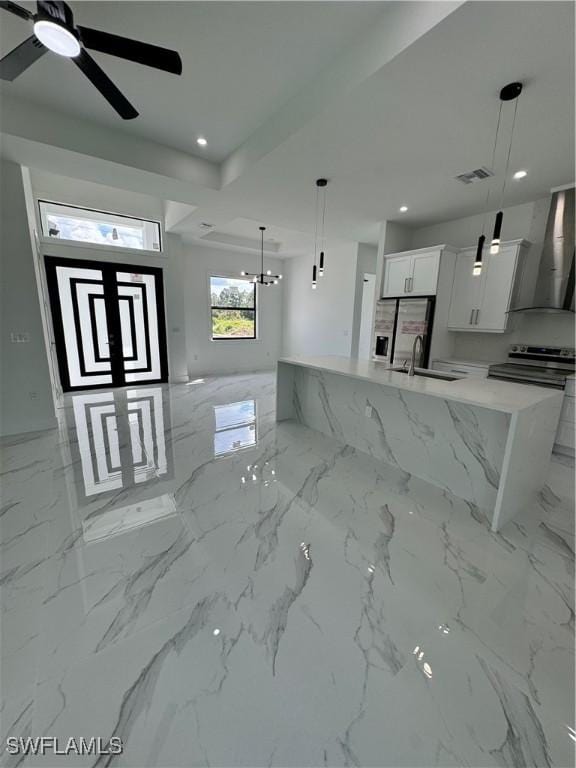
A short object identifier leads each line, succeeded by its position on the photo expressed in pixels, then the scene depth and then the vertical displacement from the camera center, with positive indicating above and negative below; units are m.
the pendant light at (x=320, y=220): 3.53 +1.55
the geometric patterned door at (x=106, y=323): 5.28 -0.13
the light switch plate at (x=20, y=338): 3.56 -0.29
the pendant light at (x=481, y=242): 2.26 +0.62
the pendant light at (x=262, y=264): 6.77 +1.38
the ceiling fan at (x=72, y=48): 1.33 +1.30
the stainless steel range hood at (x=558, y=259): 3.40 +0.78
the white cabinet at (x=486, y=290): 3.83 +0.48
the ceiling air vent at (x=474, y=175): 3.09 +1.54
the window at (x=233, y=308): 7.28 +0.28
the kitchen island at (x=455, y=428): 2.14 -0.87
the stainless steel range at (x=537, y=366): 3.44 -0.45
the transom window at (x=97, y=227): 4.94 +1.50
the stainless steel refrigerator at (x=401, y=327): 4.37 -0.04
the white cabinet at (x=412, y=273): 4.26 +0.75
